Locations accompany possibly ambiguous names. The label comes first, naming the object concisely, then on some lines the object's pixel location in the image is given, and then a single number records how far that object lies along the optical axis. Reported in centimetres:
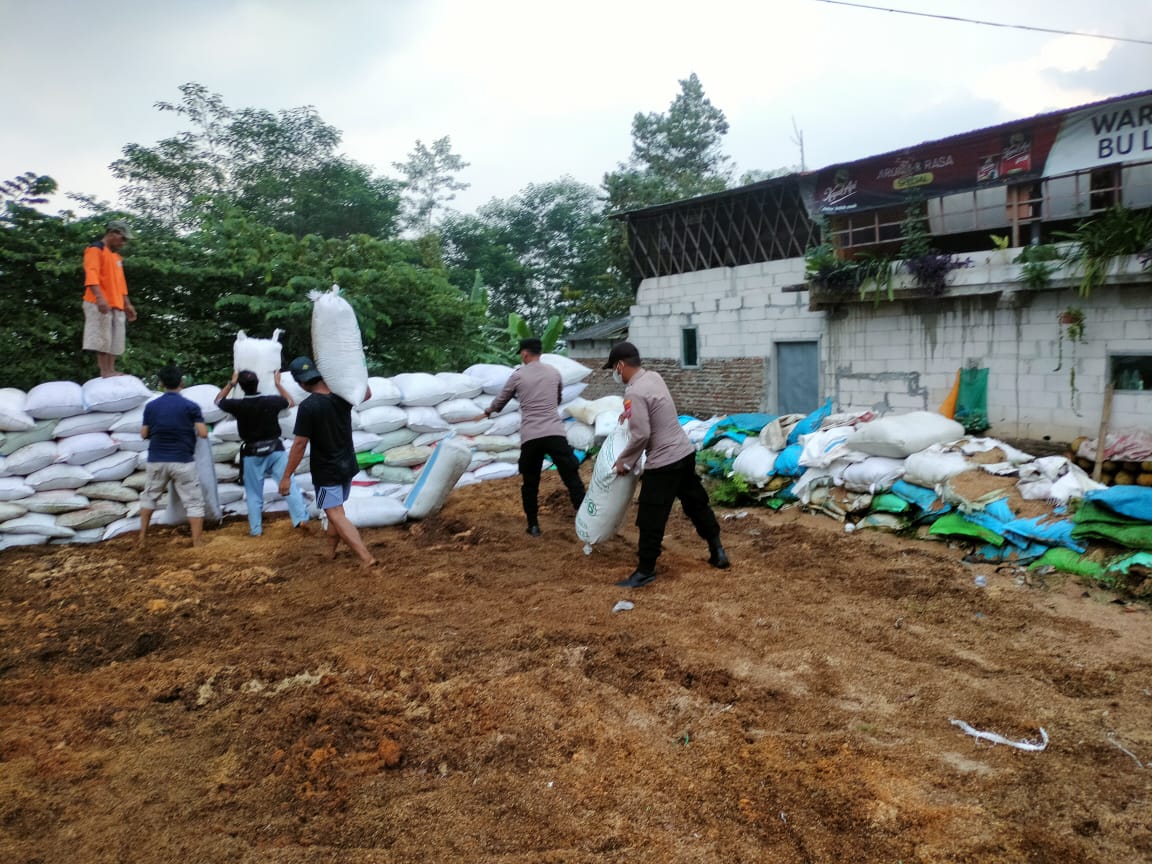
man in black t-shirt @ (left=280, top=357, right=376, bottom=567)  493
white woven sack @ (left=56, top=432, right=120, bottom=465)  574
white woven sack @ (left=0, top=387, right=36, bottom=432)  555
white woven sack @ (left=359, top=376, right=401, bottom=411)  690
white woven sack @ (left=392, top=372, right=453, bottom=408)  707
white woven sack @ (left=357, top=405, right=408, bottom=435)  680
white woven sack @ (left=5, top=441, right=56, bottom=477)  562
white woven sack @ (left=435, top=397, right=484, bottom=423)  724
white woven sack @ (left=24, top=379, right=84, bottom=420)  568
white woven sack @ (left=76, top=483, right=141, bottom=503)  594
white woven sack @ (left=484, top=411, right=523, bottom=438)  775
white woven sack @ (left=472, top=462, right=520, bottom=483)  758
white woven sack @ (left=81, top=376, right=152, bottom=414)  584
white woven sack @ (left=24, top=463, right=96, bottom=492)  571
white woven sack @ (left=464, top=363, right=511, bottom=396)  756
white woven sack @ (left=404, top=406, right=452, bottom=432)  704
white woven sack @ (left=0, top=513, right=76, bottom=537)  566
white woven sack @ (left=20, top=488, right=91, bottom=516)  571
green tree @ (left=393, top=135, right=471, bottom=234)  2472
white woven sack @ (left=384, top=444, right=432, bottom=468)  693
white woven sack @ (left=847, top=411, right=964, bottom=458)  617
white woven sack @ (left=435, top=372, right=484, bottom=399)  734
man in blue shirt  552
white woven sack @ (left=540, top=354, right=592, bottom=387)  789
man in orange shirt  604
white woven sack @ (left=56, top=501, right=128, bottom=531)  586
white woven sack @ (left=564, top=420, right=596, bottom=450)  827
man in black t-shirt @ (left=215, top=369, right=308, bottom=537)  580
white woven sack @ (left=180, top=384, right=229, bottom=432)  608
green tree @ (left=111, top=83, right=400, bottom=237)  1684
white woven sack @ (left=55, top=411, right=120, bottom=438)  579
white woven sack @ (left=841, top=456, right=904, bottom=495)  608
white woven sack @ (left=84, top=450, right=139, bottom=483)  589
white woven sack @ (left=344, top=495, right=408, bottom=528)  610
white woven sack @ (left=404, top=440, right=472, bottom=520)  621
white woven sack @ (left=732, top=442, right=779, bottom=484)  705
